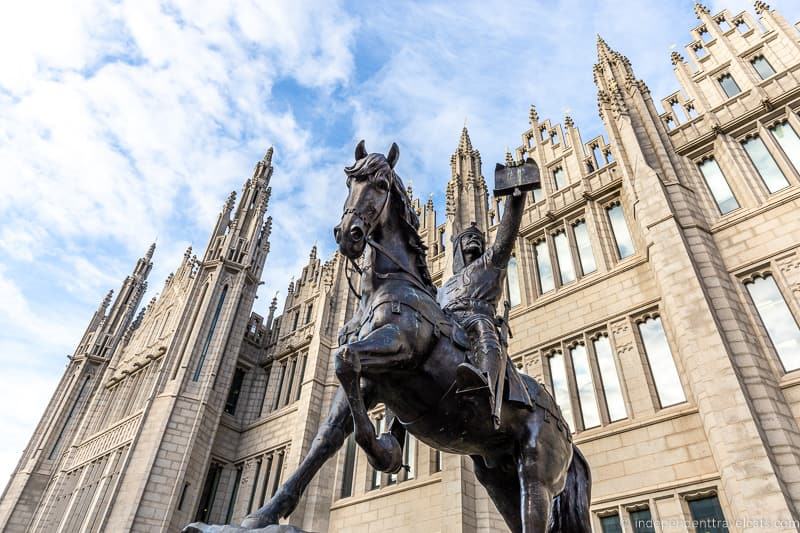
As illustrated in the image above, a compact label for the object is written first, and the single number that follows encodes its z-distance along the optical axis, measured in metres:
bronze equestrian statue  3.20
